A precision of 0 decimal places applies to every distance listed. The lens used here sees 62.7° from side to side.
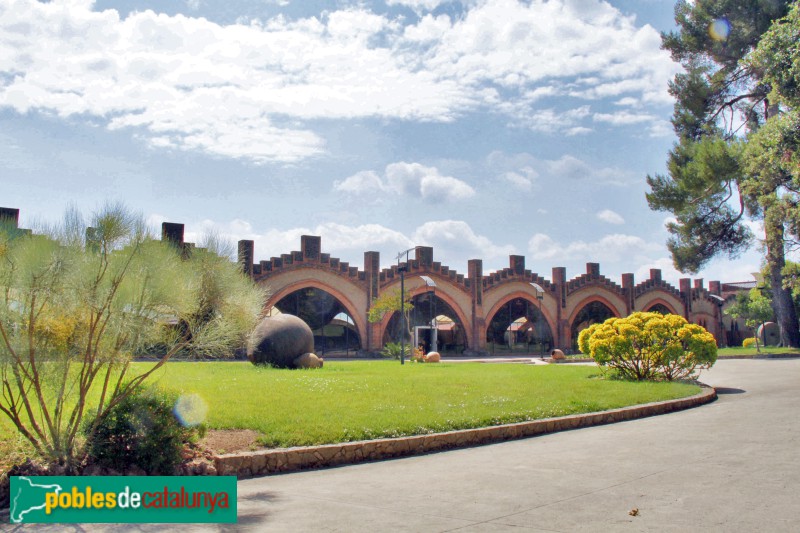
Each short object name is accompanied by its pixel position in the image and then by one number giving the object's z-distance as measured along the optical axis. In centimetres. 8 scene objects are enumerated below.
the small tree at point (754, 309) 4462
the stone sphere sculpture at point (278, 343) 2159
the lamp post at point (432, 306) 4131
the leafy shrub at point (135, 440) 699
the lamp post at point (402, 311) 2759
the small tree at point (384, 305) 3534
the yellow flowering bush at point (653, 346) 1775
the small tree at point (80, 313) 659
